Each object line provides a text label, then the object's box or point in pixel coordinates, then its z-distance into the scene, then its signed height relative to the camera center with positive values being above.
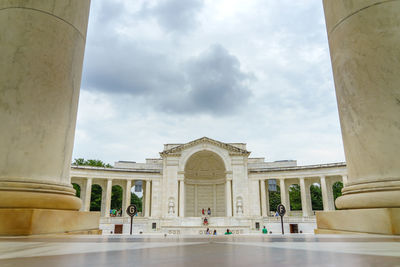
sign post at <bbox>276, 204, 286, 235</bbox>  18.50 -0.12
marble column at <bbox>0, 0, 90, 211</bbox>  8.75 +3.55
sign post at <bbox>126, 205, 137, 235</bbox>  18.47 -0.06
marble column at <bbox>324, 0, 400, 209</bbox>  8.52 +3.46
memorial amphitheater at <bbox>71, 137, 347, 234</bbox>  61.00 +5.76
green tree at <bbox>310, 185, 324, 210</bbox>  106.89 +3.75
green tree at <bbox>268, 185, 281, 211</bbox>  111.40 +3.95
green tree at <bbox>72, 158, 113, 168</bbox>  98.81 +16.61
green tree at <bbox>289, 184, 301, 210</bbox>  108.49 +3.98
